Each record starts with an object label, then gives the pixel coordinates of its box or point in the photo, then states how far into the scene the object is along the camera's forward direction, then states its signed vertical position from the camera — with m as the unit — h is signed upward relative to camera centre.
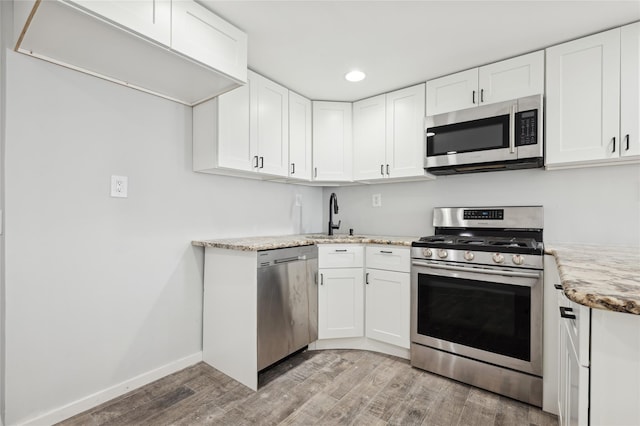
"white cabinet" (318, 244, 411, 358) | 2.42 -0.70
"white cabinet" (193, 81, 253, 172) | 2.13 +0.56
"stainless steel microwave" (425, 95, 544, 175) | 2.06 +0.55
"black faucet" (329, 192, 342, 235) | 3.04 +0.01
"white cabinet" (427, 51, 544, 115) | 2.09 +0.96
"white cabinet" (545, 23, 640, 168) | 1.79 +0.71
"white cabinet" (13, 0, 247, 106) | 1.26 +0.78
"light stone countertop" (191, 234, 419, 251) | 2.03 -0.23
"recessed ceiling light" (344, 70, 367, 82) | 2.41 +1.10
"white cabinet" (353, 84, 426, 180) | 2.60 +0.70
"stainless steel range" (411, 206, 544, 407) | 1.83 -0.61
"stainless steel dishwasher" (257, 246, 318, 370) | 2.03 -0.66
